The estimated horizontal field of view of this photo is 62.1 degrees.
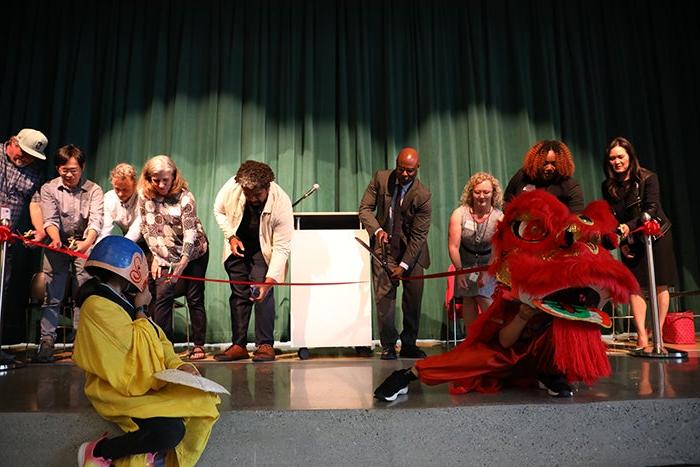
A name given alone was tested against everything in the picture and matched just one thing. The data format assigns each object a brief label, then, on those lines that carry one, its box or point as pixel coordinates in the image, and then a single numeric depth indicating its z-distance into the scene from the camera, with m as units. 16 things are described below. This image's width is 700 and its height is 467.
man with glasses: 4.06
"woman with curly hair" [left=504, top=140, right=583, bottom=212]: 3.75
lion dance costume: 2.22
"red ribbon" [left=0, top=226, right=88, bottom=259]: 3.63
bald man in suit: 4.11
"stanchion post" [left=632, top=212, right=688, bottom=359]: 3.70
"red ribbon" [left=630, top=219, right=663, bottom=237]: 3.74
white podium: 4.21
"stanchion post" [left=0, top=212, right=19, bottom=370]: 3.65
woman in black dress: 3.96
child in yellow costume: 1.93
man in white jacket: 3.95
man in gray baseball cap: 3.84
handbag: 4.74
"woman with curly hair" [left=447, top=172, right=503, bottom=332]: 4.05
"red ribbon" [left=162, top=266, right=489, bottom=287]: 3.87
